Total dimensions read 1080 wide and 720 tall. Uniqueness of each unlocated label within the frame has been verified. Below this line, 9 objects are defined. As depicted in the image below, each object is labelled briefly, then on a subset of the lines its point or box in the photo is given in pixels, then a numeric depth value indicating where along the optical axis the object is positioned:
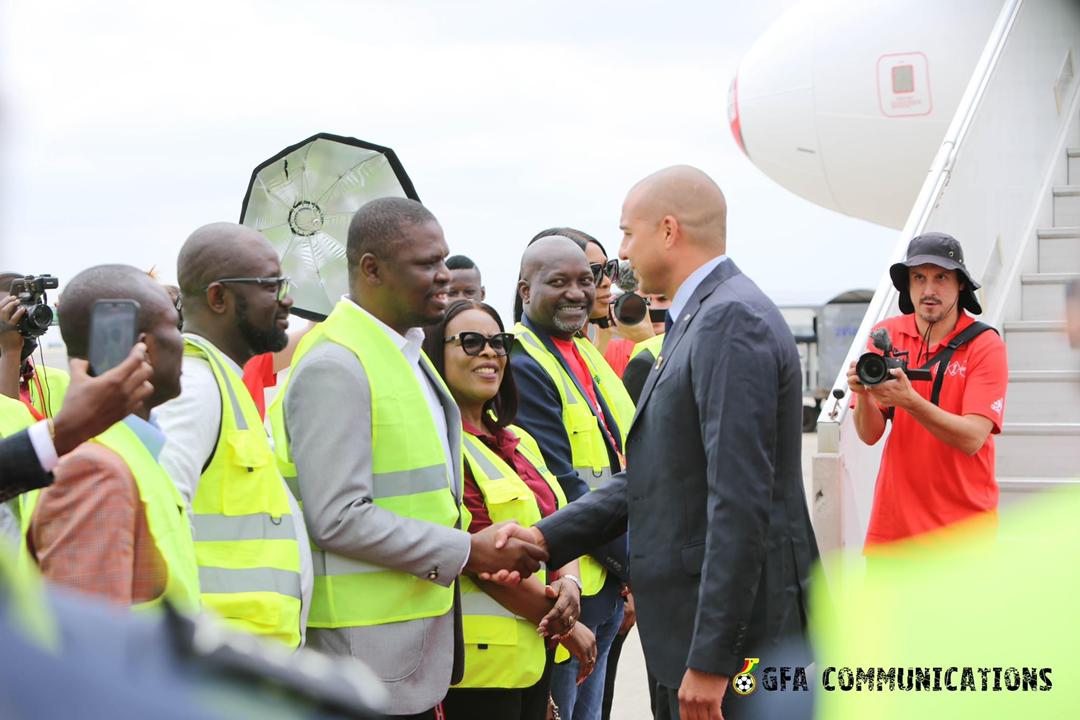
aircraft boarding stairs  5.53
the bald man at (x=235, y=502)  2.79
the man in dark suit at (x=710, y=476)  2.88
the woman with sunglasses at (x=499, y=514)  3.66
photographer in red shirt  4.74
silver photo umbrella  4.06
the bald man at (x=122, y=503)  2.06
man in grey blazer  3.18
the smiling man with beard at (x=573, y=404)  4.48
